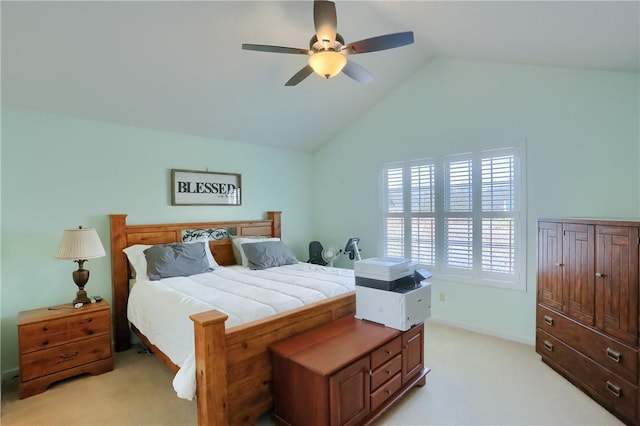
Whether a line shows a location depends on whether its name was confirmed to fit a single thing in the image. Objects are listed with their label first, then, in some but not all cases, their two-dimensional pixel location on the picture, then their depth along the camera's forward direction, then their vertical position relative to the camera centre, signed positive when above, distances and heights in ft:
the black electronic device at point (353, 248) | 13.99 -1.80
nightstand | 8.02 -3.59
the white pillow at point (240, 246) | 12.81 -1.55
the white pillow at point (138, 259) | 10.28 -1.64
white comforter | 6.80 -2.29
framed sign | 12.42 +0.91
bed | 5.67 -2.90
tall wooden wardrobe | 6.93 -2.63
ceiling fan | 6.56 +3.68
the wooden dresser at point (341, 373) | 5.77 -3.35
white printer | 7.49 -2.12
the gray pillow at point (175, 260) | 10.16 -1.71
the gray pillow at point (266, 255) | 12.21 -1.84
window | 11.28 -0.35
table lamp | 8.86 -1.09
